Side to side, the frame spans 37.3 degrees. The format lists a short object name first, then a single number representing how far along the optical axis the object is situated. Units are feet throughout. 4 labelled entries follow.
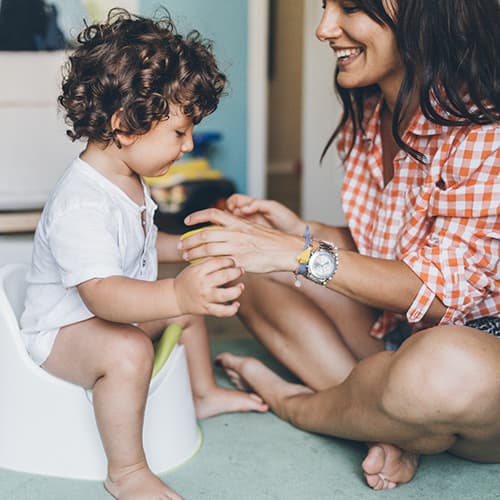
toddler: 3.63
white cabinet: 8.98
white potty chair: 4.08
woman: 3.71
